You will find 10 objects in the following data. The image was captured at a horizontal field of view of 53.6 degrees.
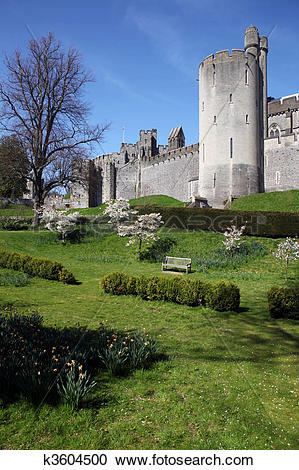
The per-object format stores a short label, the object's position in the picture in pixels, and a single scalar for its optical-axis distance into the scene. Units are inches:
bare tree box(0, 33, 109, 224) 945.5
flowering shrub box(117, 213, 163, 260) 741.6
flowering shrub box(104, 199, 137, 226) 870.0
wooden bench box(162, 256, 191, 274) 587.0
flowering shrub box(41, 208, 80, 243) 866.1
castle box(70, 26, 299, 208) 1214.9
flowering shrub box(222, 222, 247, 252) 673.0
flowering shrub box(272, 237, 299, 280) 531.5
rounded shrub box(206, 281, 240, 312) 344.2
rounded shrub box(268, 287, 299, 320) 316.2
